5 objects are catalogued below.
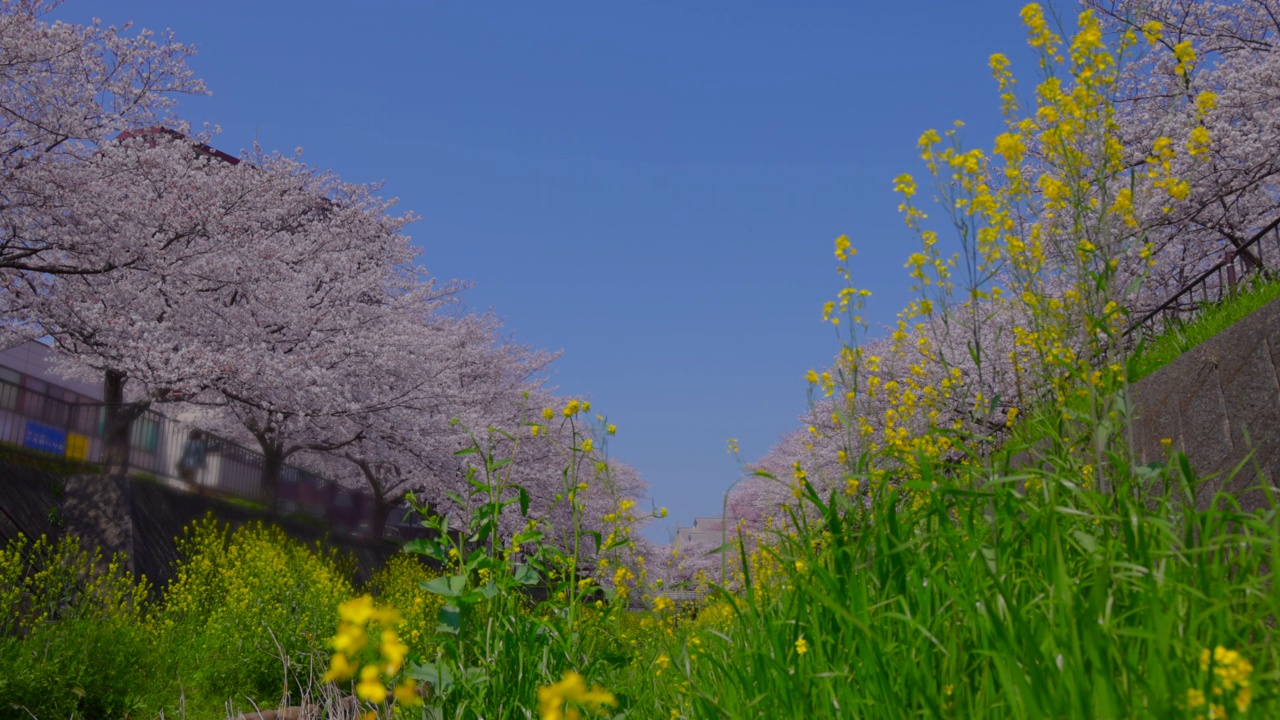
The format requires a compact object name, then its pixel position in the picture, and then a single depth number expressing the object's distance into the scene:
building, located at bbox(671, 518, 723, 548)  54.94
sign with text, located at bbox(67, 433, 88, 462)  15.85
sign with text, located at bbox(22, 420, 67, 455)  15.24
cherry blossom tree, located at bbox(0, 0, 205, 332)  12.82
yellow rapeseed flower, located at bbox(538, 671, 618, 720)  1.40
